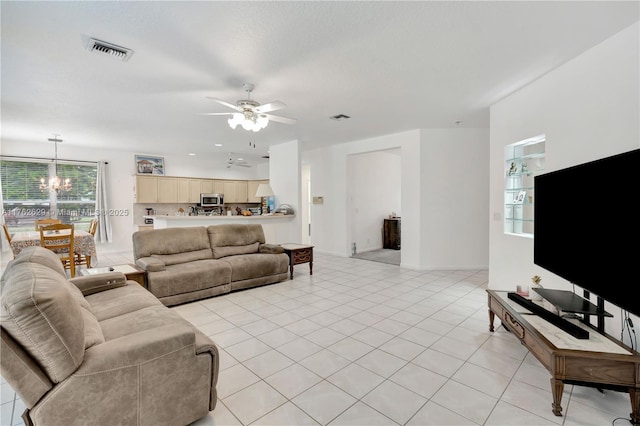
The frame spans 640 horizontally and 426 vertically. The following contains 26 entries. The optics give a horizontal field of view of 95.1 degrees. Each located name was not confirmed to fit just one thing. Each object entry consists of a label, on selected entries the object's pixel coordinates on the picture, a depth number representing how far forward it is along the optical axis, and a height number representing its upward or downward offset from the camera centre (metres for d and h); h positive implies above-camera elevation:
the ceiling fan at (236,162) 8.32 +1.38
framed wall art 7.95 +1.19
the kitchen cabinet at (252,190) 9.70 +0.58
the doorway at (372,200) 7.33 +0.20
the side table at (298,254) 5.11 -0.84
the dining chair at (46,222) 5.64 -0.27
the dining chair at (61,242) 4.62 -0.56
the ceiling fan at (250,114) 3.27 +1.07
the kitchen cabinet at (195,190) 8.52 +0.52
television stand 1.71 -0.95
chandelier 6.14 +0.55
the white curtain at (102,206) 7.27 +0.05
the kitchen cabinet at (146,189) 7.66 +0.50
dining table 4.62 -0.57
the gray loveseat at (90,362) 1.31 -0.80
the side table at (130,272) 3.29 -0.75
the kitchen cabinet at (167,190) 8.02 +0.50
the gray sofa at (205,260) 3.75 -0.78
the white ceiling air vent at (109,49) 2.54 +1.43
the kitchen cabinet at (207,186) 8.73 +0.65
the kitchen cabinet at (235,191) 9.27 +0.53
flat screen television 1.61 -0.14
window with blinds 6.33 +0.33
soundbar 1.91 -0.82
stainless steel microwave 8.60 +0.23
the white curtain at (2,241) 6.04 -0.68
